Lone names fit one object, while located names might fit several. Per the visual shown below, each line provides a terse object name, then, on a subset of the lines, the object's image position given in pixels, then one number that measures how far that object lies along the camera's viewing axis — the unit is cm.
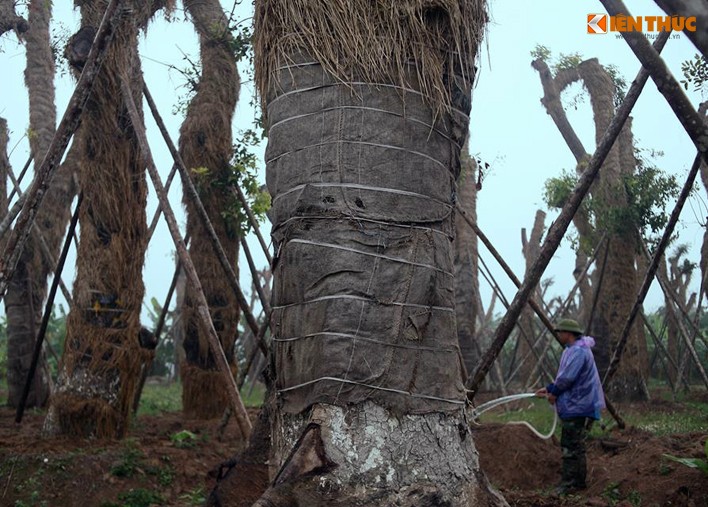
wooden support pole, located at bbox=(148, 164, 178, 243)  1024
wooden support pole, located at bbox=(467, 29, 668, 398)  481
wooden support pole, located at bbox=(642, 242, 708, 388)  1215
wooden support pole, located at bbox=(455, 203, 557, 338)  751
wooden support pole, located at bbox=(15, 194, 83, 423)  748
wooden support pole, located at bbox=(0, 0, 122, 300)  461
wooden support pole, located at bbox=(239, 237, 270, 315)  850
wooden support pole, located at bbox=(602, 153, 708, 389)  736
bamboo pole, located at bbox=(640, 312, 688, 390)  1651
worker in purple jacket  652
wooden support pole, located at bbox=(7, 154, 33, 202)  1157
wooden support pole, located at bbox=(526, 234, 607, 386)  1438
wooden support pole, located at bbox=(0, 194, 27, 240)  600
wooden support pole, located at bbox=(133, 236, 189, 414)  900
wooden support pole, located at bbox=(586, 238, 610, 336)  1323
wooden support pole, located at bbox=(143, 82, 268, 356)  616
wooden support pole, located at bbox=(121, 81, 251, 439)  498
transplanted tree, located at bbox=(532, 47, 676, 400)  1421
